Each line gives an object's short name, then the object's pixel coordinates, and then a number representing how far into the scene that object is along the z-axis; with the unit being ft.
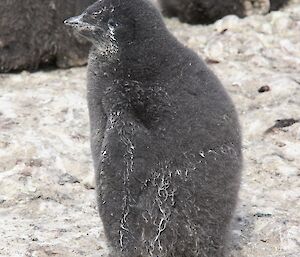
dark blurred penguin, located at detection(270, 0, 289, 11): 31.32
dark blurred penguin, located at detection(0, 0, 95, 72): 26.55
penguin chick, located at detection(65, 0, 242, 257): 14.03
